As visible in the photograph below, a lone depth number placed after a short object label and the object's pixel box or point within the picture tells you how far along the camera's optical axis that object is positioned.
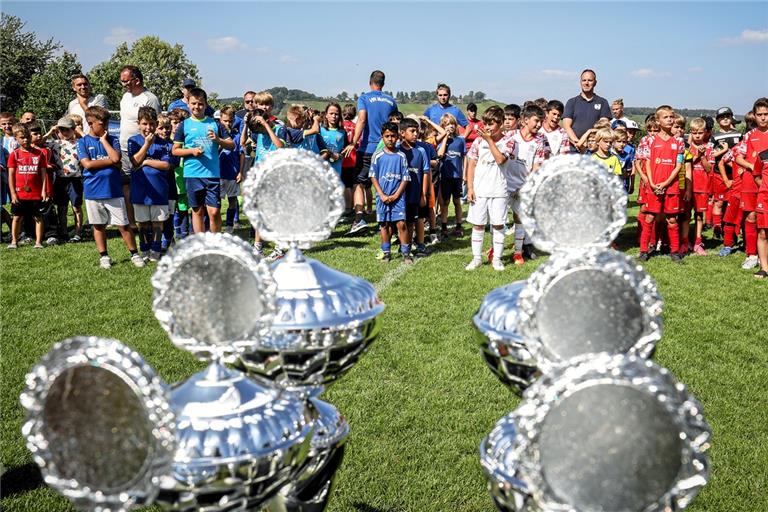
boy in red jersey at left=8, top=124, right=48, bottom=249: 8.43
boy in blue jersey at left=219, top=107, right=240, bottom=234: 8.93
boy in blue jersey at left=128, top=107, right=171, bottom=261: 7.70
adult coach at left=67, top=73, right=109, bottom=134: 8.50
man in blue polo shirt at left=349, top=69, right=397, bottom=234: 9.41
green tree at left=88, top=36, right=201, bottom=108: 64.56
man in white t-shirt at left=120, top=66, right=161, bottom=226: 7.83
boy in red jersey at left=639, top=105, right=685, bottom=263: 7.93
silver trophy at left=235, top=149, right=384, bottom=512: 1.49
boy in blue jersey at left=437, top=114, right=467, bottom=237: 9.55
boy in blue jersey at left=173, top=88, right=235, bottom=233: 7.45
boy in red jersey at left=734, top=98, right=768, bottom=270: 7.08
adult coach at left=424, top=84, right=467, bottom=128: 9.95
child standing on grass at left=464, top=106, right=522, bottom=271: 7.45
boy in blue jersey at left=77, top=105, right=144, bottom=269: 7.05
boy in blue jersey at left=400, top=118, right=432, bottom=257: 7.80
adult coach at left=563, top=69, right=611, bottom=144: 9.02
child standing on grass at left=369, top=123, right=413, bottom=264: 7.60
